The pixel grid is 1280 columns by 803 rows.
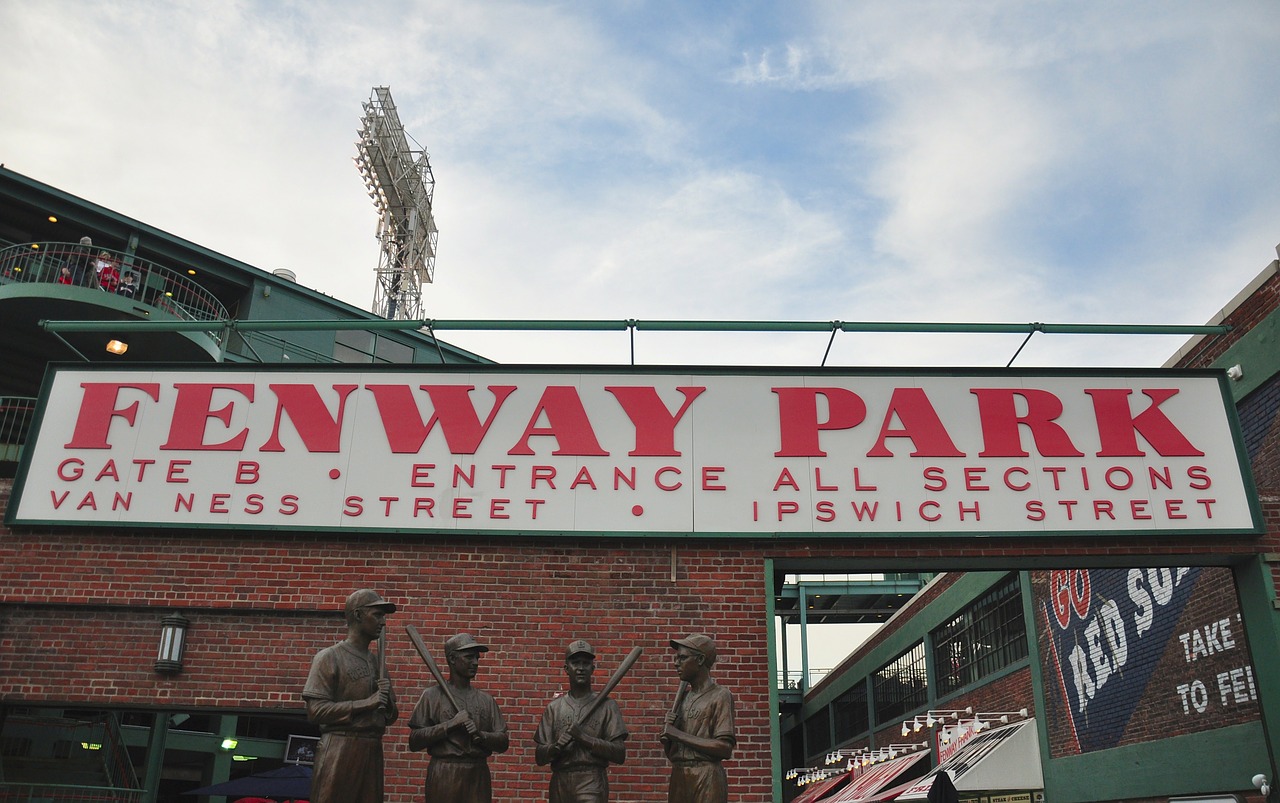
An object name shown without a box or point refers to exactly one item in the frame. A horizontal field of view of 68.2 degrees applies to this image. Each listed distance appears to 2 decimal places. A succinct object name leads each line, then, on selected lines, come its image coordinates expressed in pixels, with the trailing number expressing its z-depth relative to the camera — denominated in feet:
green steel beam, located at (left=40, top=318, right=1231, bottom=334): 36.37
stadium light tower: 147.33
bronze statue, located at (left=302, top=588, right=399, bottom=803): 21.58
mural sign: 39.11
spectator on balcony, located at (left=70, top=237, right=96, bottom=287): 69.19
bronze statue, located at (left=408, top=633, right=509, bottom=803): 23.73
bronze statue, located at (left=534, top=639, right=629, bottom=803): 24.67
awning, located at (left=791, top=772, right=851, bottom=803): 102.01
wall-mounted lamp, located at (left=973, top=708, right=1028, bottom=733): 61.62
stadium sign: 33.47
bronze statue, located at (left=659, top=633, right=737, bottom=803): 24.06
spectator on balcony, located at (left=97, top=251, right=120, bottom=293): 69.05
